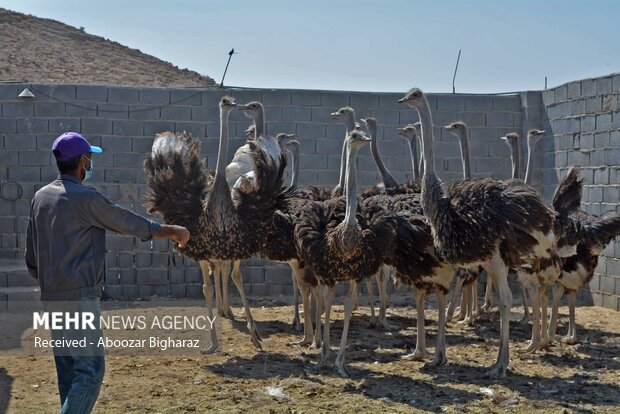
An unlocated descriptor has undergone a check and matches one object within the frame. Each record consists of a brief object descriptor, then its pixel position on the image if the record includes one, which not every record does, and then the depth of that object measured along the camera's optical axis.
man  4.77
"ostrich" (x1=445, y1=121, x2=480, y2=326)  9.59
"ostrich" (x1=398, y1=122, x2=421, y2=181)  11.04
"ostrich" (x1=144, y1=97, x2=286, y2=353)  8.54
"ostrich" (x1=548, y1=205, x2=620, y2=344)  8.91
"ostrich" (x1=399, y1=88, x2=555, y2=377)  7.45
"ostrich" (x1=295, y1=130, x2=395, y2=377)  7.55
